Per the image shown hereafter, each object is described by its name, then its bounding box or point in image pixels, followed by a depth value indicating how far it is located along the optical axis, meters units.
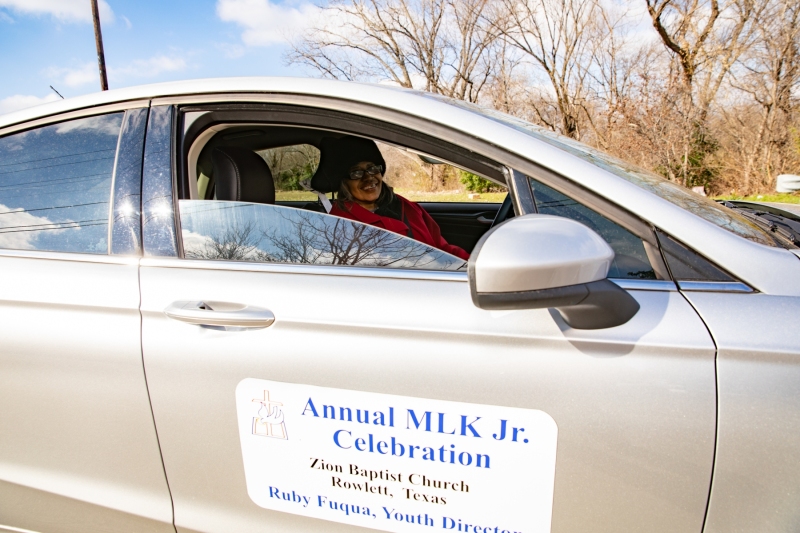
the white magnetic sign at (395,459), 1.12
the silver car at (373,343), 1.05
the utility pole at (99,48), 12.62
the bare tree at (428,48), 19.88
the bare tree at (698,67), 12.60
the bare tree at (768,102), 11.73
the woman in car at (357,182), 2.24
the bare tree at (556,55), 16.56
